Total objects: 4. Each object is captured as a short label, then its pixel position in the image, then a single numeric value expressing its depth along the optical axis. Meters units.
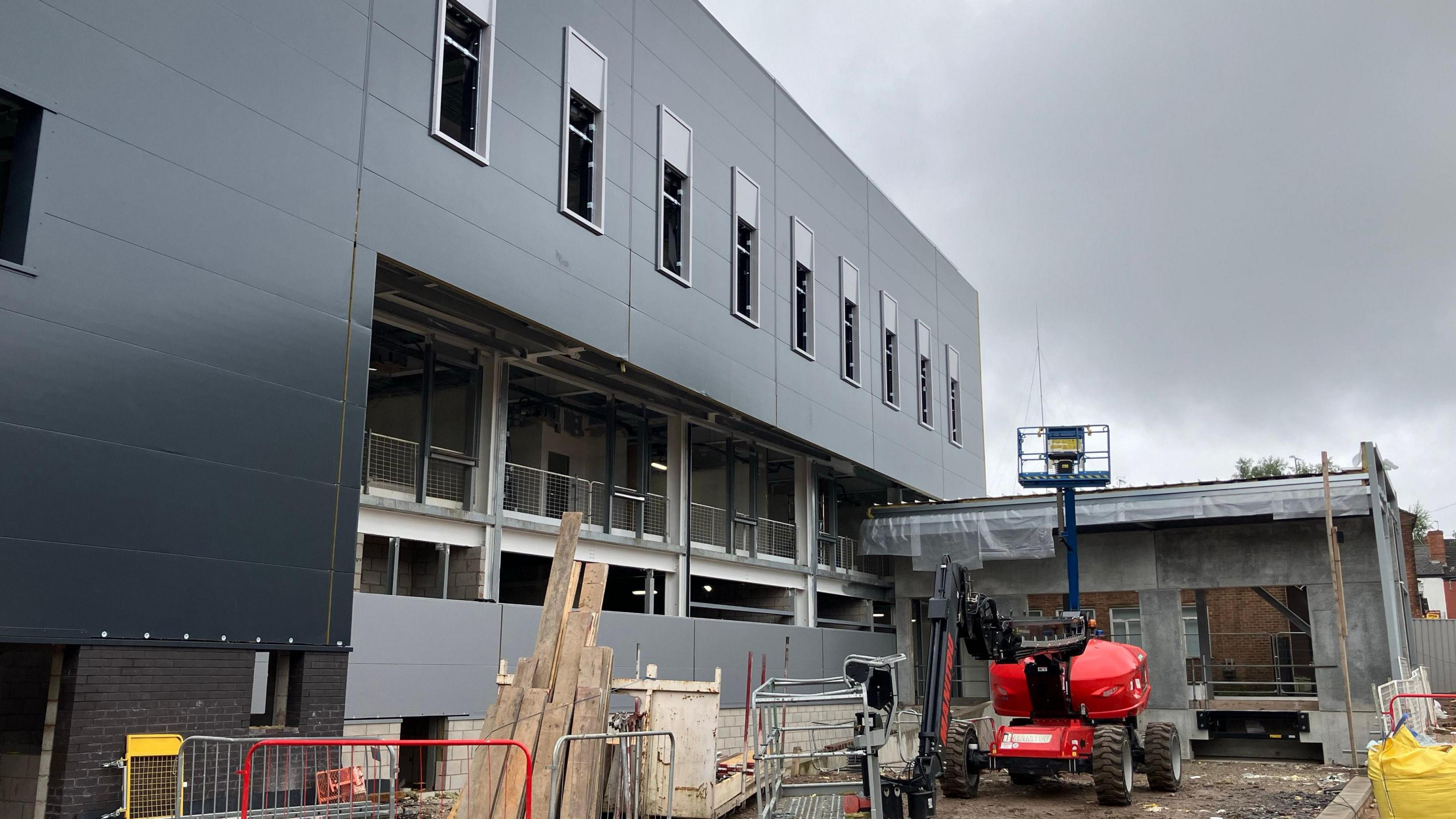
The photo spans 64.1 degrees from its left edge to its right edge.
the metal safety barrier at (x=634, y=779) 10.05
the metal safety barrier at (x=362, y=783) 10.06
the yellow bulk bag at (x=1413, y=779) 10.32
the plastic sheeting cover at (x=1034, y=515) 24.72
